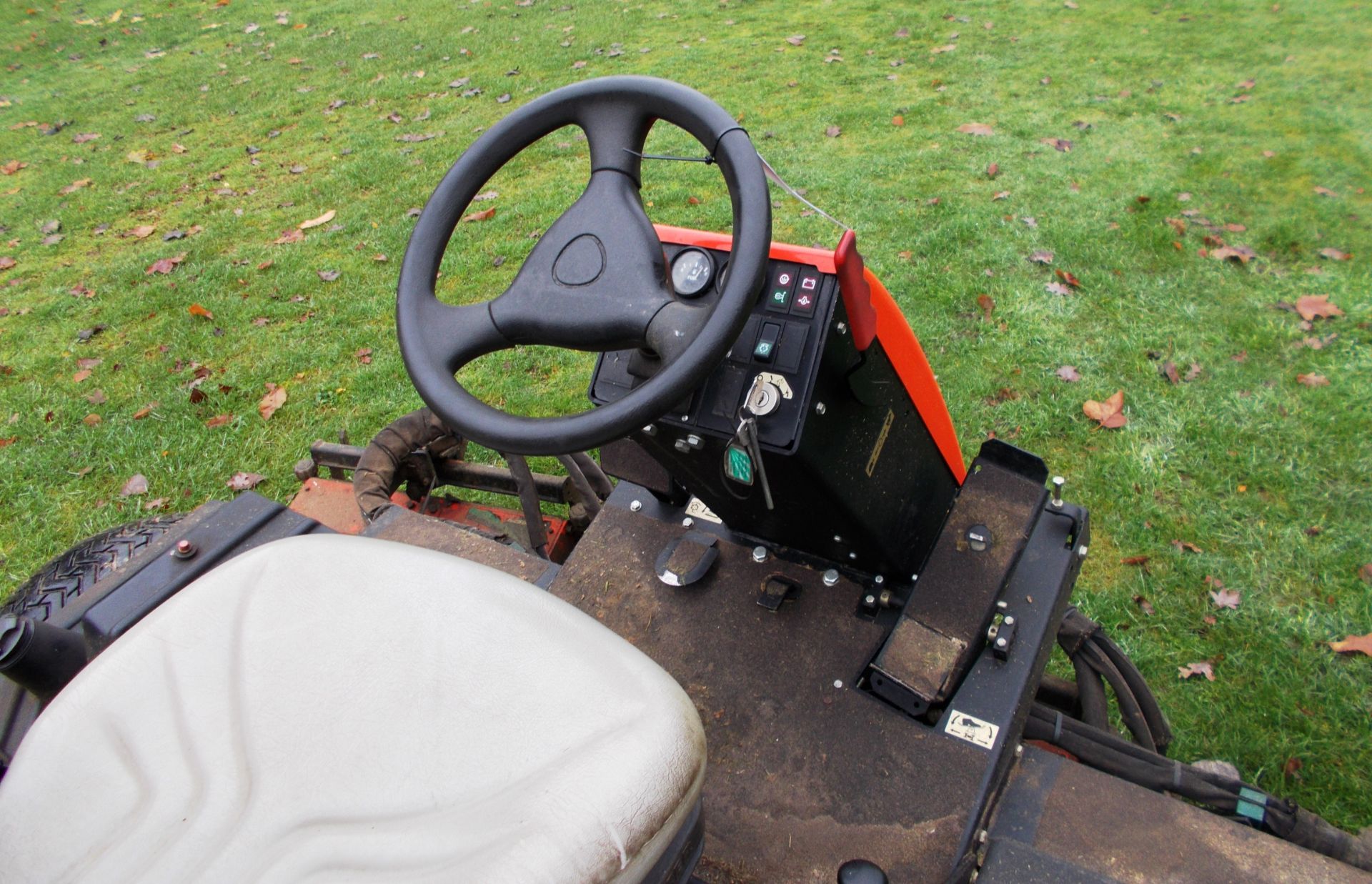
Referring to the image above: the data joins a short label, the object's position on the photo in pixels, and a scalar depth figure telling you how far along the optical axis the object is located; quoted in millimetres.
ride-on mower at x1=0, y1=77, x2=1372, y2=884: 1040
